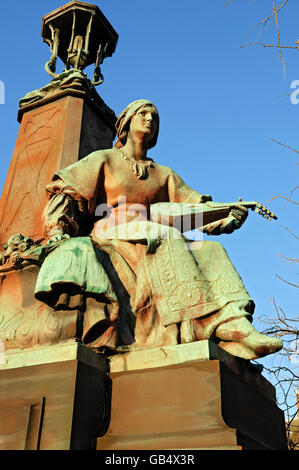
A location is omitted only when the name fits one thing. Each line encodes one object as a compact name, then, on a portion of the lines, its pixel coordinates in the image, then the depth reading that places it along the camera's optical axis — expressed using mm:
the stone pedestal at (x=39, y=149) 4465
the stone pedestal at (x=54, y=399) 3191
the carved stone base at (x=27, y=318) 3736
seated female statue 3768
